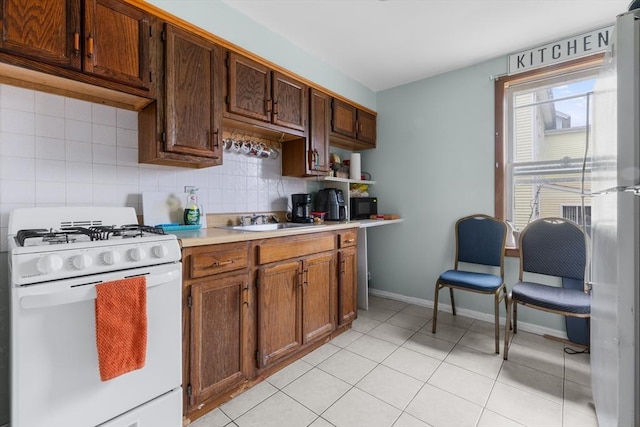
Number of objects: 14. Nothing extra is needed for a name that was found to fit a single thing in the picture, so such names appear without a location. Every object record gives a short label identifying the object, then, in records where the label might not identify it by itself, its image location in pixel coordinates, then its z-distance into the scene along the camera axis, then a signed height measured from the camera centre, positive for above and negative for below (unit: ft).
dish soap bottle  6.33 +0.00
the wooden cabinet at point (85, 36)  3.92 +2.70
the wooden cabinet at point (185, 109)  5.33 +2.03
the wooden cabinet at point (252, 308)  4.80 -2.02
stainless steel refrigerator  2.81 -0.11
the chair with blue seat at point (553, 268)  6.34 -1.57
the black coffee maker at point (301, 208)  8.49 +0.08
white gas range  3.05 -1.37
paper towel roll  10.63 +1.67
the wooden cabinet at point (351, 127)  9.46 +3.01
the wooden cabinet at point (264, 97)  6.45 +2.88
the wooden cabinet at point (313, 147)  8.31 +1.92
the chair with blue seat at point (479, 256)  7.34 -1.43
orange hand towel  3.38 -1.42
